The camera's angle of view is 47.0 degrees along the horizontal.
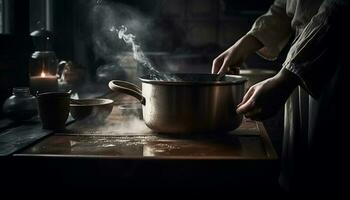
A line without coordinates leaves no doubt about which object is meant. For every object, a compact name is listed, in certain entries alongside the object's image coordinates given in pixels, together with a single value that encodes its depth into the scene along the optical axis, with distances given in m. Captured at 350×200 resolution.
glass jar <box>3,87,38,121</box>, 1.92
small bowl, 1.91
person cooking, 1.48
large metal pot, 1.49
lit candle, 2.63
